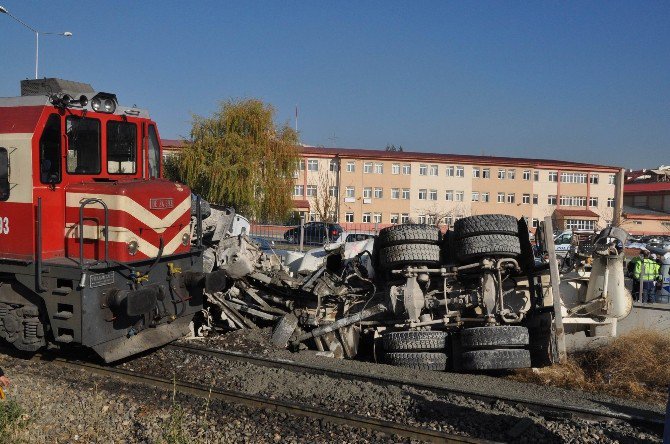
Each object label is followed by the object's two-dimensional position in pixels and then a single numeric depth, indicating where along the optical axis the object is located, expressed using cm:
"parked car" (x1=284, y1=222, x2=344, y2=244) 1885
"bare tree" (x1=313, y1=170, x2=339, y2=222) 3503
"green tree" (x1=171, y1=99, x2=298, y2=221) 3297
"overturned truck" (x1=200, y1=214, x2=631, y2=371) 885
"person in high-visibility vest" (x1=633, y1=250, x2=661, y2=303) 1379
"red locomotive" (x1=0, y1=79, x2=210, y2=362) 746
